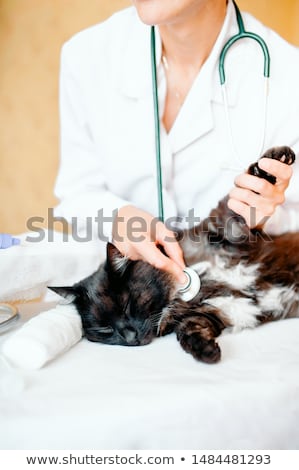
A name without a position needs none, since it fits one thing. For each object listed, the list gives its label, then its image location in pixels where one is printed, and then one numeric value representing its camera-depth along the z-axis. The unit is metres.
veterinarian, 0.88
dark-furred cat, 0.79
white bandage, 0.63
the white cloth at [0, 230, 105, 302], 0.79
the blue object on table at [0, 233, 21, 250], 0.74
